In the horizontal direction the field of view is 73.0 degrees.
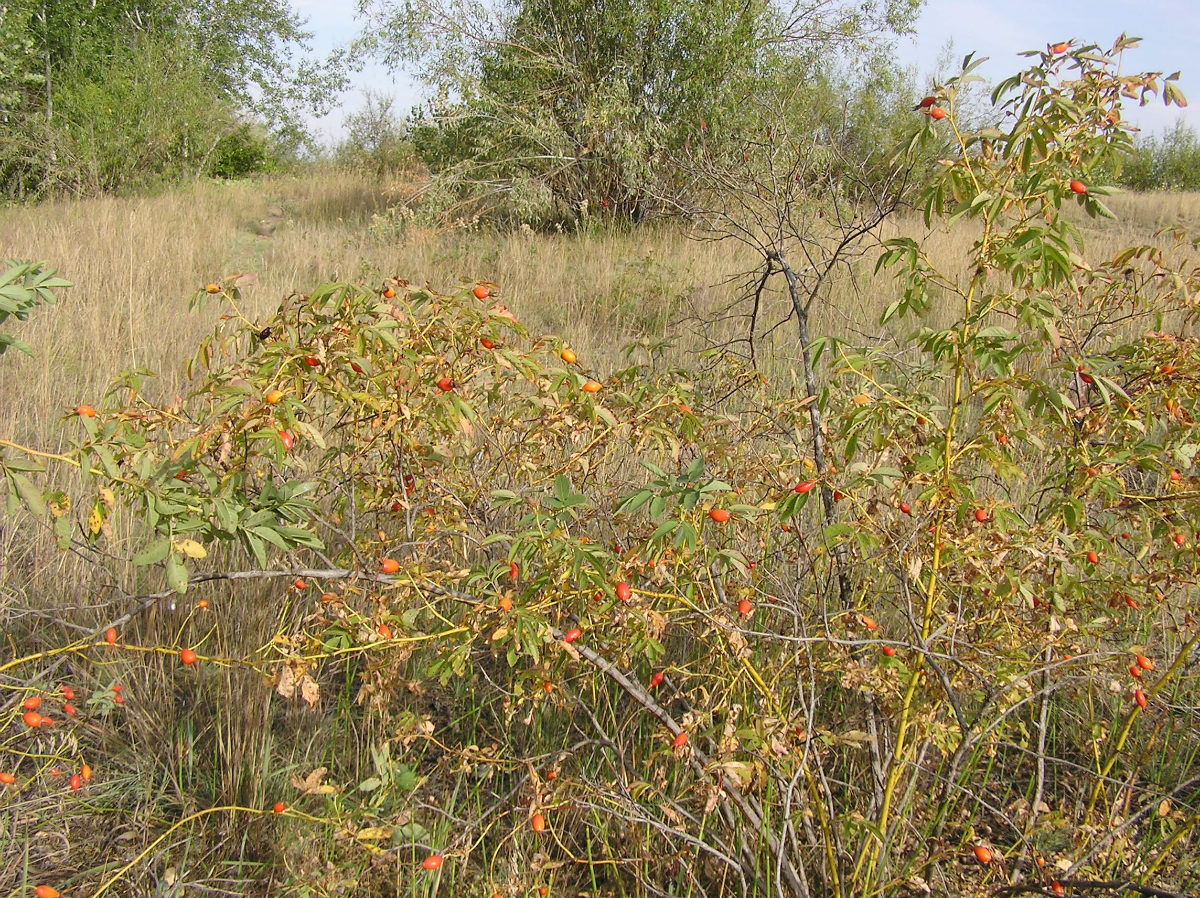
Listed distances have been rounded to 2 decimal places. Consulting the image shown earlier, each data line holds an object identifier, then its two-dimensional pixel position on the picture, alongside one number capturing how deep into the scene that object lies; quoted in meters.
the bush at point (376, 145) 12.27
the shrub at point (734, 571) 1.25
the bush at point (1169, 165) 17.08
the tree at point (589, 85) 7.59
